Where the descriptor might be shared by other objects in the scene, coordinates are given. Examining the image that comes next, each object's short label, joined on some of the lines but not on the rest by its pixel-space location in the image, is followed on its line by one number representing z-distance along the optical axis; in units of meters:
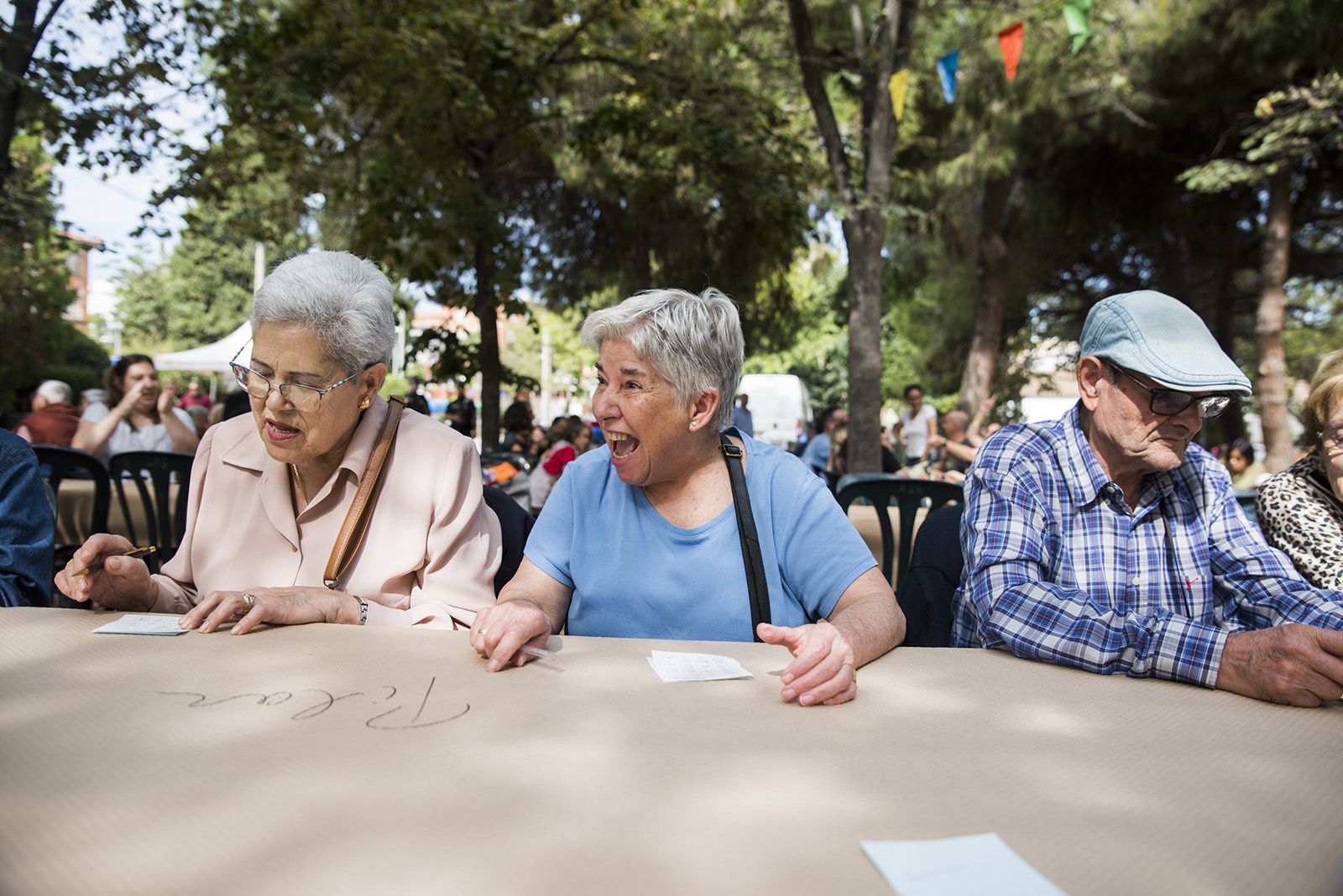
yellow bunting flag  6.57
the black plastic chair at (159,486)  4.13
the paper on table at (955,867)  0.93
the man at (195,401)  13.94
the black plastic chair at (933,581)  2.31
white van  21.27
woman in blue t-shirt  2.09
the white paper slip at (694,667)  1.57
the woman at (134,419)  5.28
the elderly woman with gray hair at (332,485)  2.07
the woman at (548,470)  5.91
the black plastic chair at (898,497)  3.83
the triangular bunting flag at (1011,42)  7.24
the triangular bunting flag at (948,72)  7.74
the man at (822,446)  10.40
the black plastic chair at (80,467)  3.97
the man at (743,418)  13.61
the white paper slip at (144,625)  1.74
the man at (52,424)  6.21
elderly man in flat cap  1.82
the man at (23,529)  2.14
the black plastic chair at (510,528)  2.43
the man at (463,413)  9.83
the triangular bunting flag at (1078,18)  6.59
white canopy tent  17.50
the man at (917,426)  11.19
